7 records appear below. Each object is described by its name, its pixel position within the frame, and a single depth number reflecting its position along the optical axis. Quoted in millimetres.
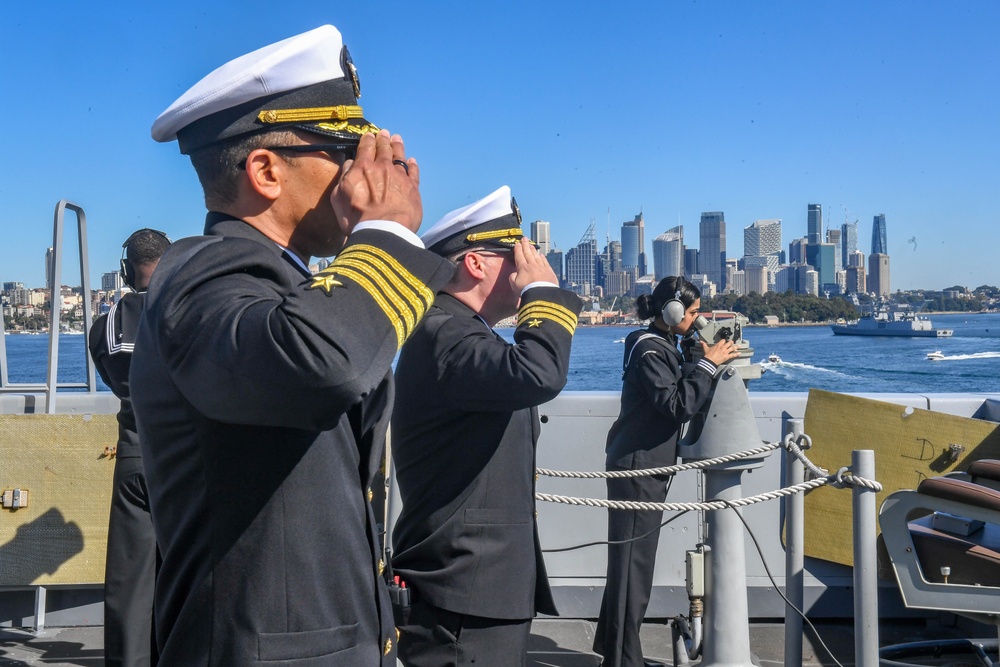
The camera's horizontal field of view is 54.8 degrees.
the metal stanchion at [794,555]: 3564
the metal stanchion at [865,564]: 3287
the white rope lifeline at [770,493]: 3330
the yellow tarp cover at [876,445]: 5141
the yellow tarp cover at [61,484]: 5324
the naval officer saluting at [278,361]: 1319
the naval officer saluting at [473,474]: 2662
